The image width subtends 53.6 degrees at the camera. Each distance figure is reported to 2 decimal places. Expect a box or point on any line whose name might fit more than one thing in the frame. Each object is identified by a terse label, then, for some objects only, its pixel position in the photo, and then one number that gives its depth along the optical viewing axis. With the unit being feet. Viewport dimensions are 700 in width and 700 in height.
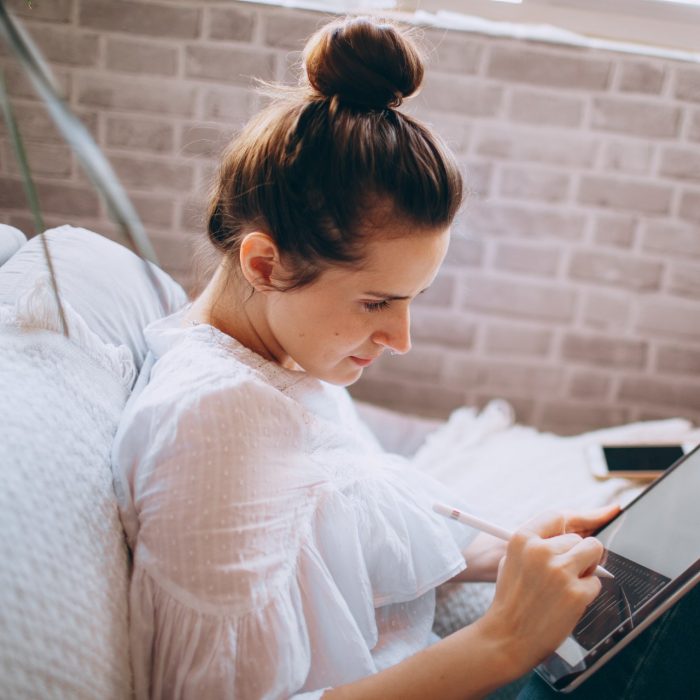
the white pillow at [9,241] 2.92
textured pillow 1.75
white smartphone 3.96
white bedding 3.42
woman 2.11
